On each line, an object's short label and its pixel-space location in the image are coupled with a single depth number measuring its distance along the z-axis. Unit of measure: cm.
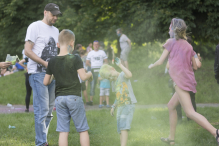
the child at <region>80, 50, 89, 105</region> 1005
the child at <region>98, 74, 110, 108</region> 999
